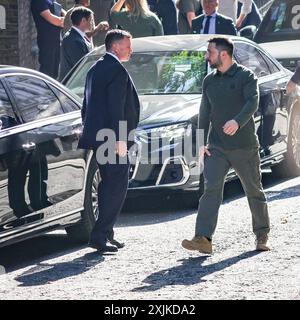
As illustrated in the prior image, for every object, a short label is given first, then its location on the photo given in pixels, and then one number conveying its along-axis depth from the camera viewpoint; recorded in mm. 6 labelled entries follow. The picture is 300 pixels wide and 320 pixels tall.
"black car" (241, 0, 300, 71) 19547
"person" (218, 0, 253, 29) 21953
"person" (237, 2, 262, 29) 22031
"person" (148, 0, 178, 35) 19719
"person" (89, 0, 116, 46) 24000
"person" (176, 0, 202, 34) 20312
